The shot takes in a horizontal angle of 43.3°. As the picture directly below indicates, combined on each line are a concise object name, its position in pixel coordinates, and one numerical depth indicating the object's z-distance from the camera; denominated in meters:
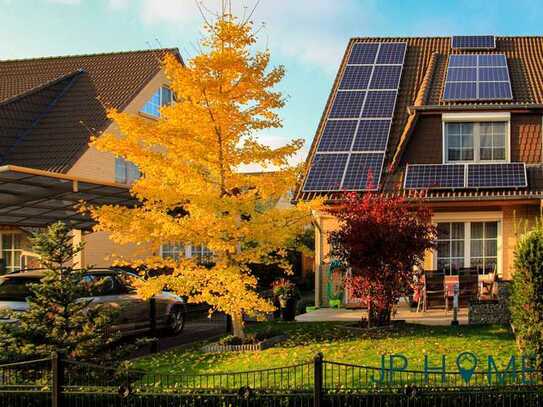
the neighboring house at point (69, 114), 22.88
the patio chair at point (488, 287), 15.57
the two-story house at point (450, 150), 17.86
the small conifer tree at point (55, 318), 8.83
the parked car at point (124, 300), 12.09
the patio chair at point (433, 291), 16.27
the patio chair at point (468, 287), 16.61
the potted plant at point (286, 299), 16.13
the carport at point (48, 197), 13.58
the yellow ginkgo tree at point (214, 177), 11.38
